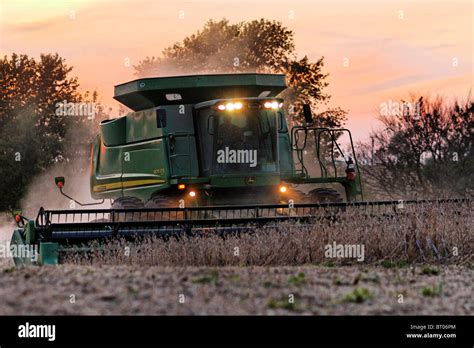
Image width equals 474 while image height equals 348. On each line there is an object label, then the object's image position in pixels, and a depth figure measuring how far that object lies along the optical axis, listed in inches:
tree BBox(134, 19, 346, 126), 1632.6
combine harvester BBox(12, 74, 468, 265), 668.7
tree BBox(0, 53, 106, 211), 1455.5
